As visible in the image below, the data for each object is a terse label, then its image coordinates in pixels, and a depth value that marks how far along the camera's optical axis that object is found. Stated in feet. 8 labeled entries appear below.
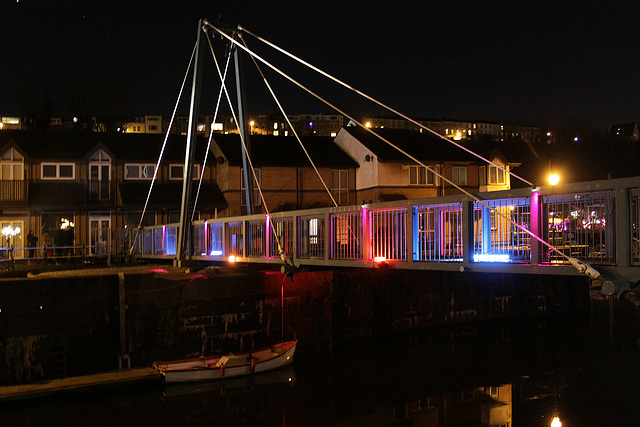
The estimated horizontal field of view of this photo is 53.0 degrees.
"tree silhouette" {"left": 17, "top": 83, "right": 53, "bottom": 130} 238.68
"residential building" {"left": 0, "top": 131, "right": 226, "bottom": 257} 134.21
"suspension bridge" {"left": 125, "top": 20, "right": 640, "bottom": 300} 36.11
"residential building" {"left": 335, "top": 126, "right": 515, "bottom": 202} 160.04
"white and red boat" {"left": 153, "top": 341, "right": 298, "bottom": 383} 68.64
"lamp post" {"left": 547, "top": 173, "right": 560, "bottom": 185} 42.83
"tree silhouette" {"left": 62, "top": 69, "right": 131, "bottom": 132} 233.76
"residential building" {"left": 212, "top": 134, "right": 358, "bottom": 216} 151.33
